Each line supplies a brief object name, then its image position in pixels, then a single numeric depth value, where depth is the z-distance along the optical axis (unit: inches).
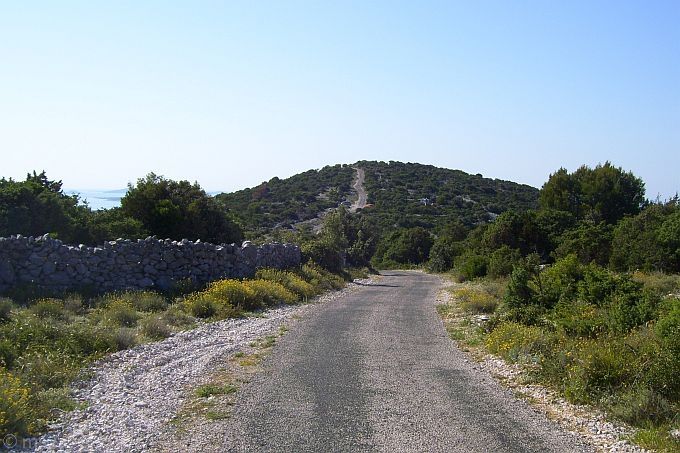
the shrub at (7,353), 373.4
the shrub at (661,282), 849.0
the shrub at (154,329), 522.9
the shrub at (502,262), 1263.5
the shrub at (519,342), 442.9
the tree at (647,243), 1195.3
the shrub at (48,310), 540.7
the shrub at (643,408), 305.6
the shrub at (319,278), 1067.9
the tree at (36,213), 867.2
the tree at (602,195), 2153.1
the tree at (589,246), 1385.3
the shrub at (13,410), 265.6
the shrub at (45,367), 349.1
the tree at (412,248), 2748.5
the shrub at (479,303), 743.9
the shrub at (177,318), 592.4
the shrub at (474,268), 1409.9
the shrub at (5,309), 497.1
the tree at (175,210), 1114.7
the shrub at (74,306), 585.3
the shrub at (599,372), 346.0
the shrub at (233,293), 719.4
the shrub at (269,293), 789.9
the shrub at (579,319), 459.2
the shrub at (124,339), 466.6
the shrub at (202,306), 653.3
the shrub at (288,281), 917.8
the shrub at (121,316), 552.7
